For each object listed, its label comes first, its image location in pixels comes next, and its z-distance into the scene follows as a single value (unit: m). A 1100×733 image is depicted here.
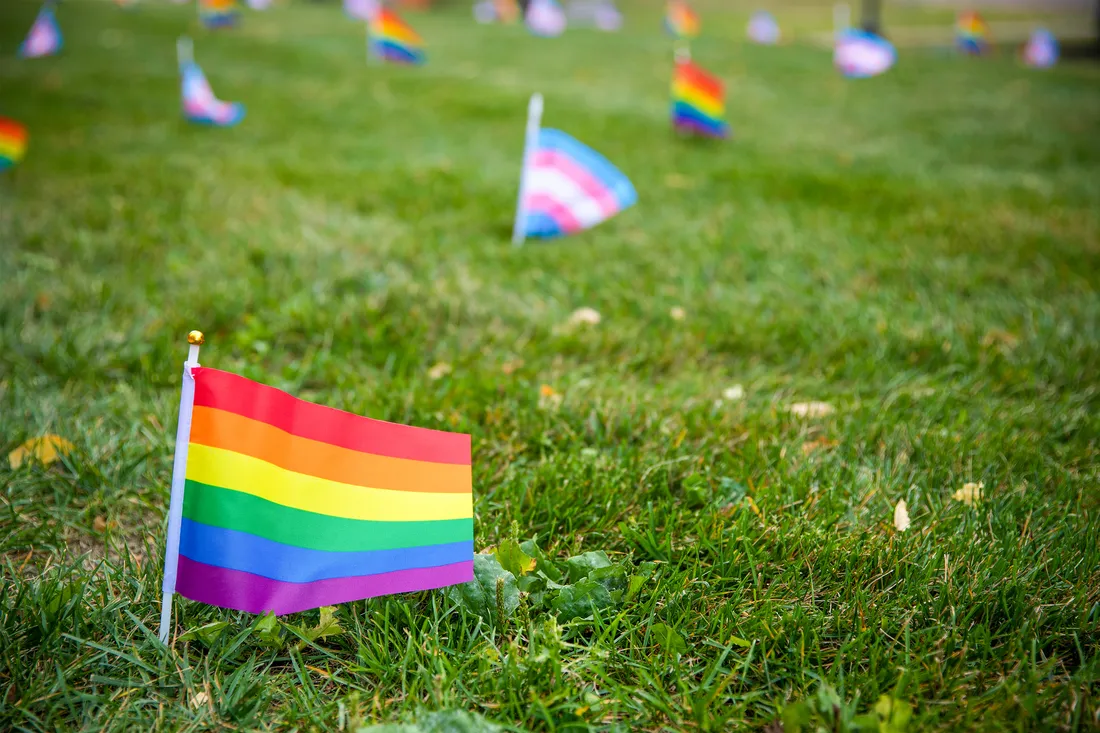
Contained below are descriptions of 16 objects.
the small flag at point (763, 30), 18.12
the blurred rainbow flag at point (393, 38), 8.25
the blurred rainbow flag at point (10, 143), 4.54
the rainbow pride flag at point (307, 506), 1.28
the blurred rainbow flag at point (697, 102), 5.79
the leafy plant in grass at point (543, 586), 1.51
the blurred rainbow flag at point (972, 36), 14.99
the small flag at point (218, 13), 12.68
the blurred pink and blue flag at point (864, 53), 8.48
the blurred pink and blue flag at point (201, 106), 6.29
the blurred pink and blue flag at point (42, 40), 10.23
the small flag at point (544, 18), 16.72
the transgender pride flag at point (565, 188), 3.69
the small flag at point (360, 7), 15.68
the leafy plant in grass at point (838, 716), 1.21
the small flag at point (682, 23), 16.39
